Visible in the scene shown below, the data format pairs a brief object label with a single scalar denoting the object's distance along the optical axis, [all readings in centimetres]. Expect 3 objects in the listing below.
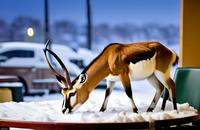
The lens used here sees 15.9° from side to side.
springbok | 354
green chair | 503
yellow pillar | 674
